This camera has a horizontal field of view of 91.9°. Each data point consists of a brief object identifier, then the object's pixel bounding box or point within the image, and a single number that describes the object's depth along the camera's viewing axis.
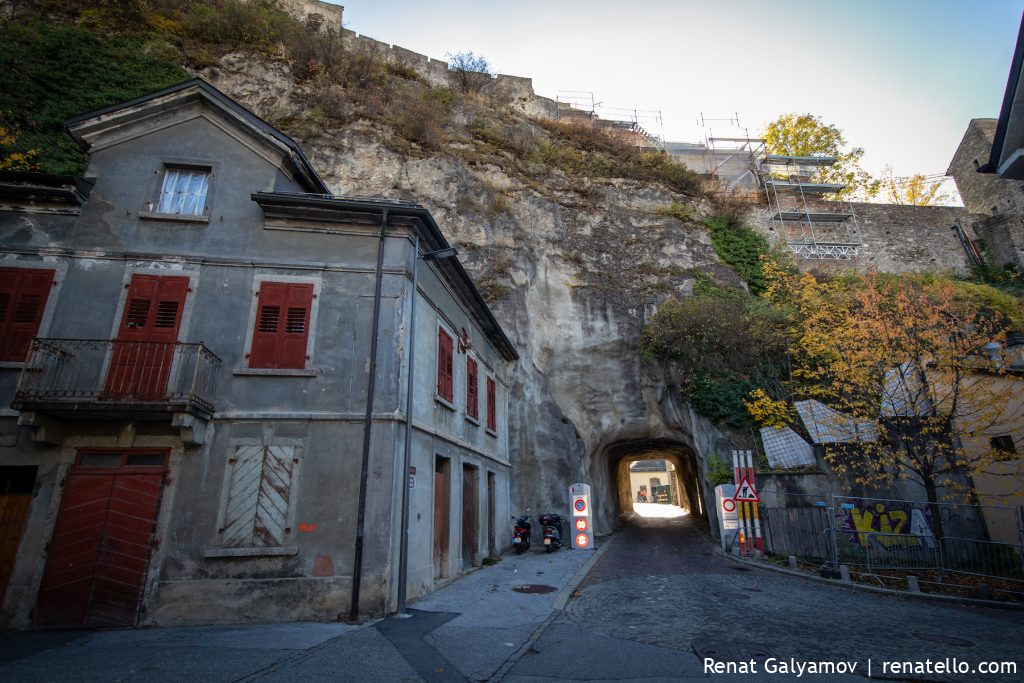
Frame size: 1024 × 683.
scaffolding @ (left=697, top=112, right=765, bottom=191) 32.22
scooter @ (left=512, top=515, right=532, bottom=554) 16.17
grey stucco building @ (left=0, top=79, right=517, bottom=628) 8.22
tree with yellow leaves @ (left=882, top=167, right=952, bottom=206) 37.03
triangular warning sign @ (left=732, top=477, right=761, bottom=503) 13.85
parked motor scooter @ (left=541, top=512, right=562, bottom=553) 16.12
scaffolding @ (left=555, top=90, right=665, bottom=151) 33.59
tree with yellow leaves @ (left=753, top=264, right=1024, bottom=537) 12.35
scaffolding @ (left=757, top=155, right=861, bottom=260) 28.75
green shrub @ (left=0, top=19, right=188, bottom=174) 17.25
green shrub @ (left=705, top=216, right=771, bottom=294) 25.22
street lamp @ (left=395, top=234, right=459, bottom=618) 8.35
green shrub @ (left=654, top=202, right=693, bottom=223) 26.53
